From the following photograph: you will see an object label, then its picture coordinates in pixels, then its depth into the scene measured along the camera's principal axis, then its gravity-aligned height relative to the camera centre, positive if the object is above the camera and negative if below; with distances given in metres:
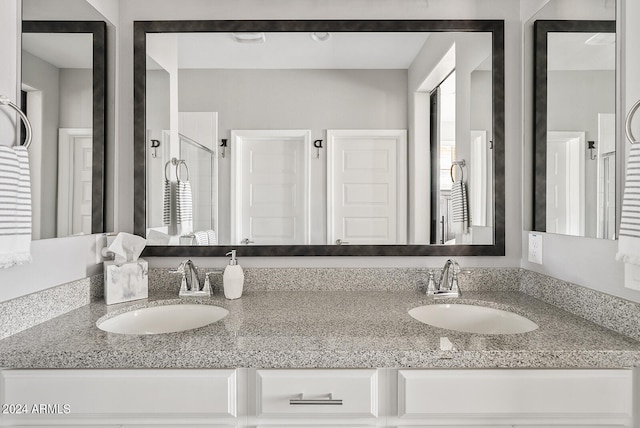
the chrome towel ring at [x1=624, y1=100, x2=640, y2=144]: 1.03 +0.24
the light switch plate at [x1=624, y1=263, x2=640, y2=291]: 1.11 -0.17
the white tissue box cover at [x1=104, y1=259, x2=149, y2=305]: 1.53 -0.26
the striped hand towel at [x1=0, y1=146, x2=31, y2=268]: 1.07 +0.02
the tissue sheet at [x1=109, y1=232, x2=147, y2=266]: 1.57 -0.13
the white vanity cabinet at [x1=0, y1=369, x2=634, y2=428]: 1.06 -0.48
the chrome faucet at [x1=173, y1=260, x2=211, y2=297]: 1.64 -0.28
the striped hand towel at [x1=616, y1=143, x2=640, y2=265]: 1.01 +0.00
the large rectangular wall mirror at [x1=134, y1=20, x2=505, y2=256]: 1.75 +0.36
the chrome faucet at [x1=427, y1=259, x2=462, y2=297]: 1.64 -0.28
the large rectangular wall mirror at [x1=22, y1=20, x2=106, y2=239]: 1.31 +0.35
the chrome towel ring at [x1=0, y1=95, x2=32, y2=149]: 1.15 +0.29
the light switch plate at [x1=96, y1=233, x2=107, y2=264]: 1.65 -0.12
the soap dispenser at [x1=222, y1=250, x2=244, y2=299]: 1.59 -0.26
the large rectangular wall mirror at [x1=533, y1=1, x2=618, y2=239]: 1.24 +0.32
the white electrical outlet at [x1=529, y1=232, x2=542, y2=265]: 1.62 -0.13
